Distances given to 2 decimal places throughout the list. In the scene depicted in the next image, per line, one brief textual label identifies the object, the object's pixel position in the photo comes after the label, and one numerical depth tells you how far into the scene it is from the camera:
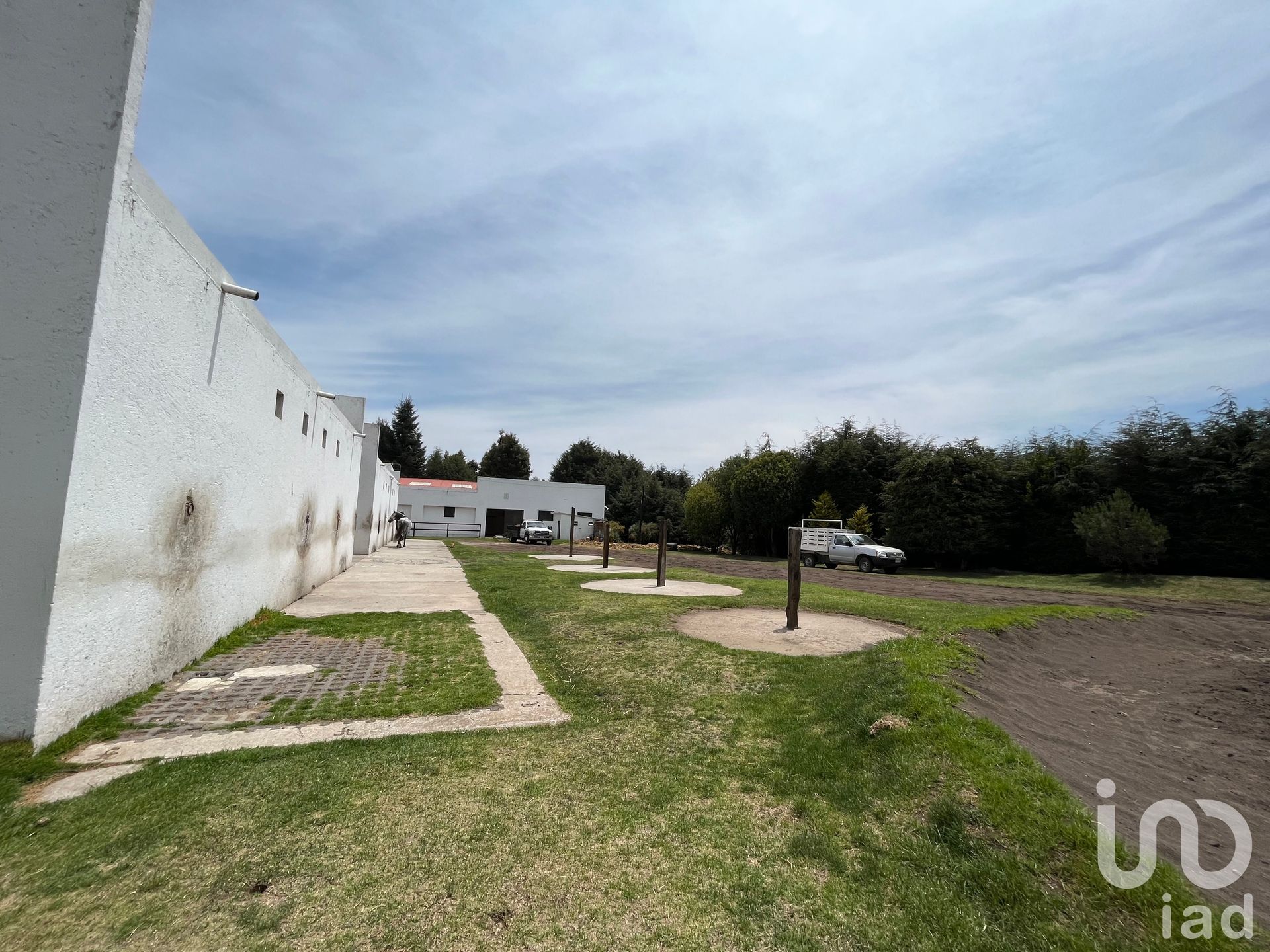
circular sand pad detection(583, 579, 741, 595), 12.15
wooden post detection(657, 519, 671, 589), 12.95
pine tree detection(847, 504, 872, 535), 28.64
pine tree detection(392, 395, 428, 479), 67.81
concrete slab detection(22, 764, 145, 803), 3.17
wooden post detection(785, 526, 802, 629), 8.23
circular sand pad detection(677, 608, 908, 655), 7.24
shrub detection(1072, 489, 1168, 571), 18.91
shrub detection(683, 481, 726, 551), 37.28
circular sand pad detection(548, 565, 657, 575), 17.32
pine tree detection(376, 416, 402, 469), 65.31
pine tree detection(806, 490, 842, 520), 30.20
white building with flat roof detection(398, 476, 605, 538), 45.72
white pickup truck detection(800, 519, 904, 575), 23.44
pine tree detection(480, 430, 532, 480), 69.88
